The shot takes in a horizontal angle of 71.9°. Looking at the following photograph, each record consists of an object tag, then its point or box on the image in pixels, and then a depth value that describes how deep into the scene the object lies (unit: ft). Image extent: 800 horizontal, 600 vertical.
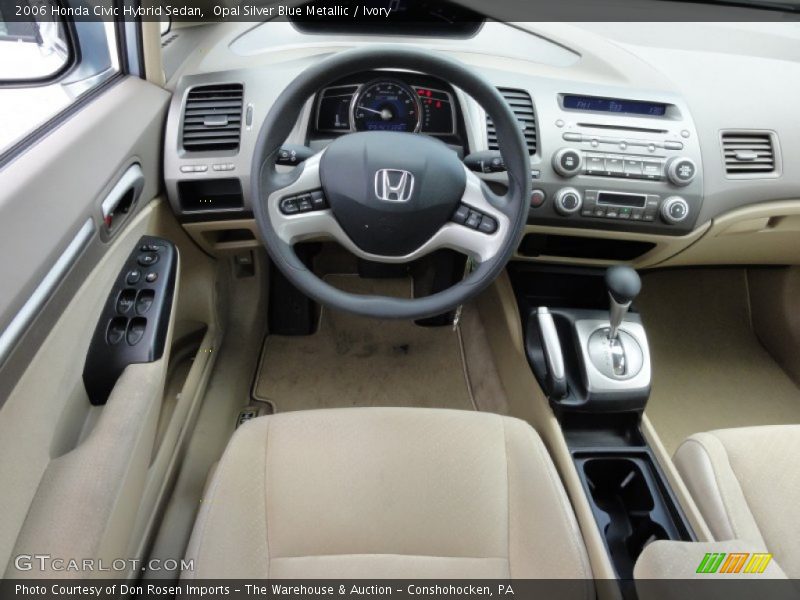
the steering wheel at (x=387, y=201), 3.10
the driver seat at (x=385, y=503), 2.95
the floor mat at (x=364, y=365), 5.91
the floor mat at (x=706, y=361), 5.81
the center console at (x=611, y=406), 3.60
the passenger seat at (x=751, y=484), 3.16
